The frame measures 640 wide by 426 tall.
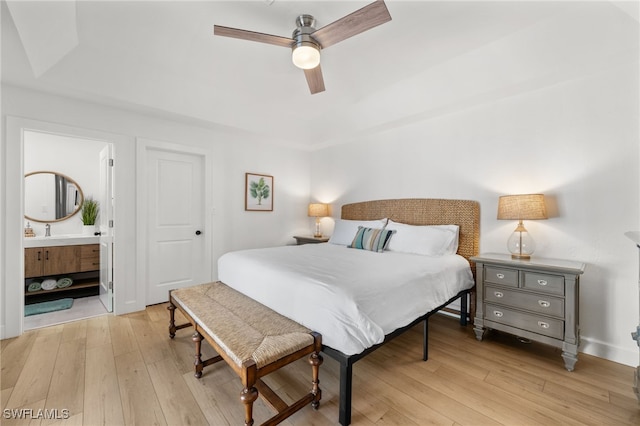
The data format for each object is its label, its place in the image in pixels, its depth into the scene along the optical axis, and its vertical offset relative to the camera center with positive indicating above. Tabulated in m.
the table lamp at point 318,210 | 4.67 +0.03
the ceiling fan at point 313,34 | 1.71 +1.26
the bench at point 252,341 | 1.41 -0.76
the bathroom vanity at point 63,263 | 3.50 -0.70
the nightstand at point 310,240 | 4.40 -0.46
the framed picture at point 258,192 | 4.33 +0.32
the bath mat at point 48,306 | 3.16 -1.18
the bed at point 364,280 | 1.63 -0.52
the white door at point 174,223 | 3.47 -0.15
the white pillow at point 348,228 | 3.63 -0.23
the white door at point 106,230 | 3.22 -0.23
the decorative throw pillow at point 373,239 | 3.21 -0.33
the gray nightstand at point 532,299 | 2.10 -0.75
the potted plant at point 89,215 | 4.21 -0.06
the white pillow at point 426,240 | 2.94 -0.32
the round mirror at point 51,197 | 3.97 +0.23
